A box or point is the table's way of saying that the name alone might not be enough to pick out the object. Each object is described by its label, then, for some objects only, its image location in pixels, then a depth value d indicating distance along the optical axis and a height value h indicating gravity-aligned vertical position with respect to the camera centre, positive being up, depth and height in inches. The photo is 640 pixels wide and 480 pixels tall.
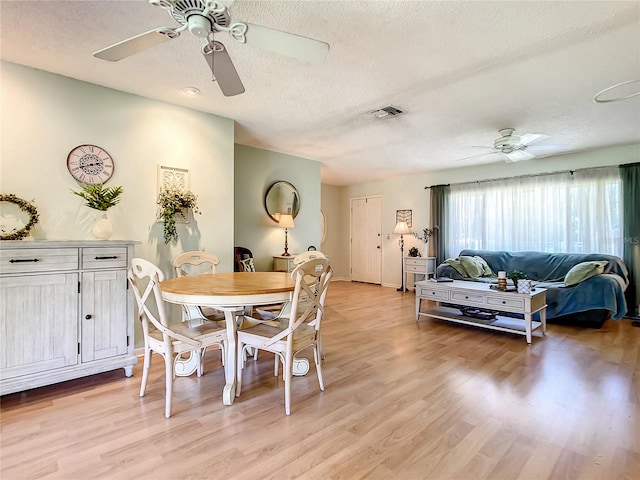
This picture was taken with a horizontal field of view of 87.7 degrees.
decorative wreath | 99.3 +8.5
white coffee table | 141.0 -26.7
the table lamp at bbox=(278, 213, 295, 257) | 206.5 +13.4
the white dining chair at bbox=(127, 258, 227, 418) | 82.7 -24.3
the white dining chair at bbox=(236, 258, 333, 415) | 83.1 -24.6
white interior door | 310.8 +3.4
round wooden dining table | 81.8 -12.9
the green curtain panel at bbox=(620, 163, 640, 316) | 181.3 +7.3
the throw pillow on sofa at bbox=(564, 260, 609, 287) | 164.4 -14.1
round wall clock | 111.7 +27.4
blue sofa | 157.0 -20.3
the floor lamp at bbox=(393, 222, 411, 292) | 277.3 +11.3
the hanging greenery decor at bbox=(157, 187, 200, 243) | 129.1 +14.9
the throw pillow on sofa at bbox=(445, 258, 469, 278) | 205.2 -14.4
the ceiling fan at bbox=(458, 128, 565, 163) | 155.9 +49.1
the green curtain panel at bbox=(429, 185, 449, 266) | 259.4 +19.3
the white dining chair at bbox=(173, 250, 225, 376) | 104.8 -12.0
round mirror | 209.0 +28.0
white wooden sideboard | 87.8 -19.4
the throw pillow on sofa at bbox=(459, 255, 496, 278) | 206.2 -14.7
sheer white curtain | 192.4 +19.5
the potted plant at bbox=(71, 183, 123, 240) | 106.0 +14.2
